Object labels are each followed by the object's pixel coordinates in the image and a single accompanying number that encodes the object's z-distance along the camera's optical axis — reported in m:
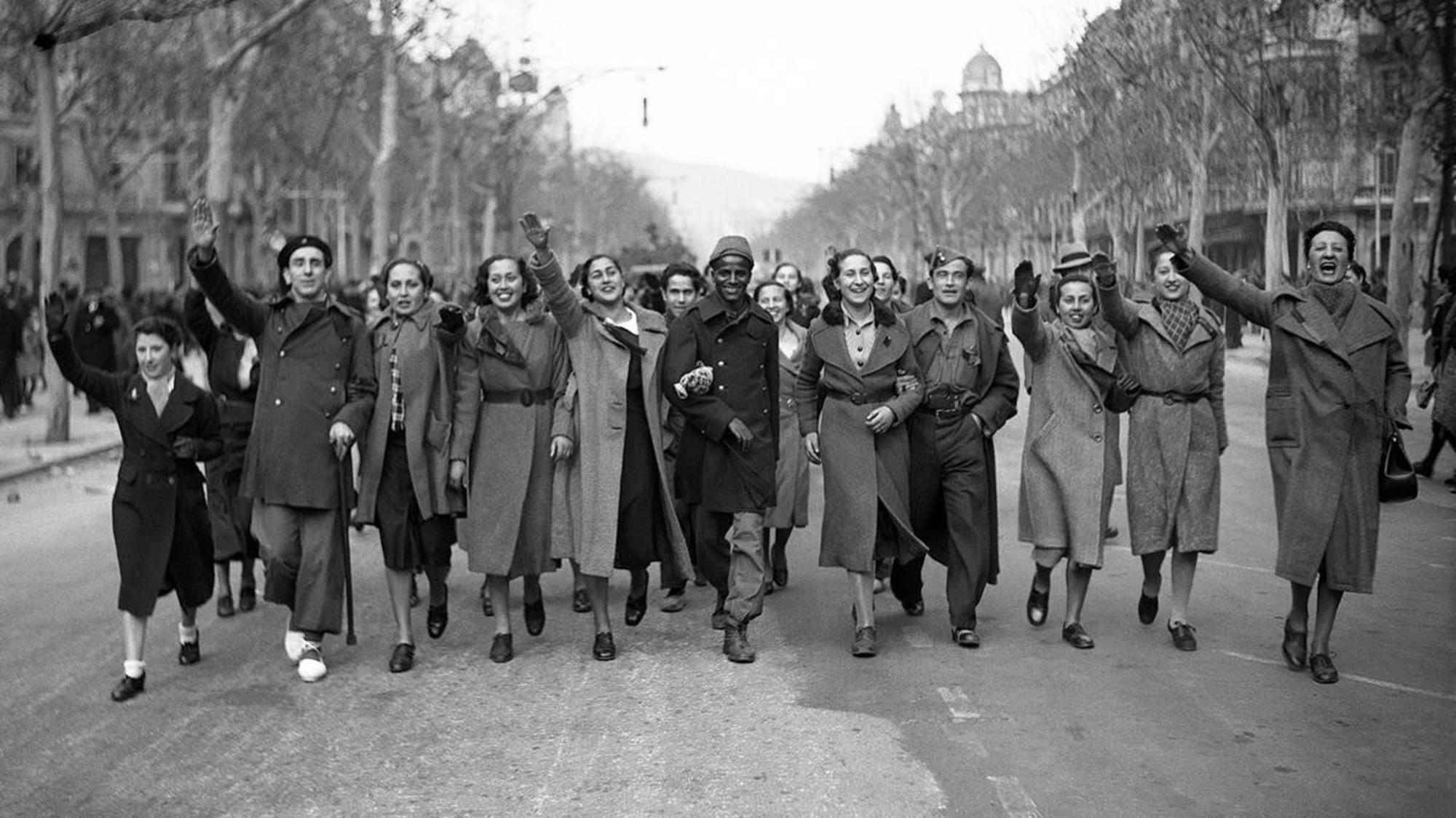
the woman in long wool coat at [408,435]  7.69
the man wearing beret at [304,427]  7.27
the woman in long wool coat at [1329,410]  7.14
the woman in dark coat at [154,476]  7.15
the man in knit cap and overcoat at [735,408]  7.71
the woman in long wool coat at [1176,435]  7.88
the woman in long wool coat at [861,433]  7.85
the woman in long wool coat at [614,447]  7.84
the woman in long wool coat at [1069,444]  7.95
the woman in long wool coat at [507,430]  7.79
